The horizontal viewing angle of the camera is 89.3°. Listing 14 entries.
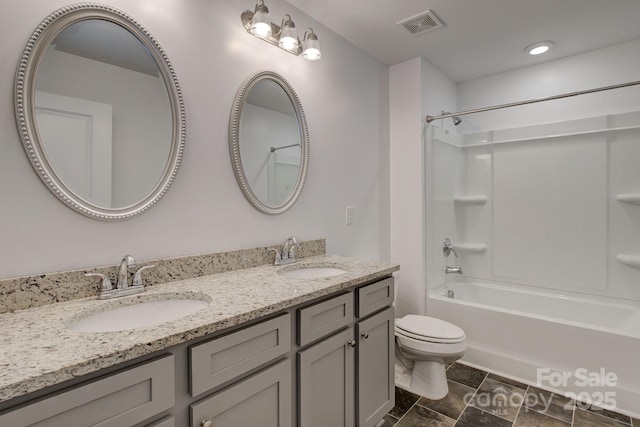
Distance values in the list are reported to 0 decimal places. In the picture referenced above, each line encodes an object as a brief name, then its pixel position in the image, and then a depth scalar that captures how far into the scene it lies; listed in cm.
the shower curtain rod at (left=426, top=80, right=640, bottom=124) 196
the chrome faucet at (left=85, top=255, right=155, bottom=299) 114
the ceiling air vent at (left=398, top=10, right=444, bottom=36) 200
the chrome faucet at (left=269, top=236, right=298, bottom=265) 174
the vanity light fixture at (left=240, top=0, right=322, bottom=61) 155
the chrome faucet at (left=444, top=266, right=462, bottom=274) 294
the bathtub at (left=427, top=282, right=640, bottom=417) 190
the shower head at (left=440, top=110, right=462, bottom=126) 301
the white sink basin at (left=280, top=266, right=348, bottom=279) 174
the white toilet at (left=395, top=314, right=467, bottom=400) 195
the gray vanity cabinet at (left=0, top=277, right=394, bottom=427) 72
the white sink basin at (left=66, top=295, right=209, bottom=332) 102
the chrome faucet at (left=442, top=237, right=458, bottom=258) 292
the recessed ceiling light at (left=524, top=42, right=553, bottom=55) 241
